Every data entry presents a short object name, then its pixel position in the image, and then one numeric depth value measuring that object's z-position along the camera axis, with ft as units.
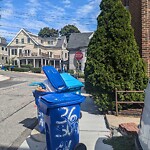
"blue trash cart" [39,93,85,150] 8.12
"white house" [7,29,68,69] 122.91
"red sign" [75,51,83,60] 41.48
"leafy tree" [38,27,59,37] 201.22
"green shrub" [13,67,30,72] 100.98
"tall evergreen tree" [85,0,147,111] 14.97
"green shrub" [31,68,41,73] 100.67
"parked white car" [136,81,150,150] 5.42
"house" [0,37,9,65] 138.18
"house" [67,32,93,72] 98.11
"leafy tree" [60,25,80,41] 189.91
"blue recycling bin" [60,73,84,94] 11.75
